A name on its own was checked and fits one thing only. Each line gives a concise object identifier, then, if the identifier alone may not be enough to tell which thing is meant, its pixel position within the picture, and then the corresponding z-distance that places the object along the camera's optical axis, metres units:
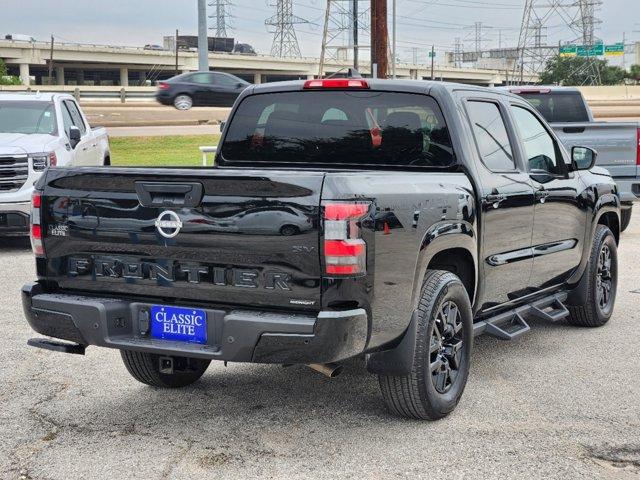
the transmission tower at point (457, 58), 183.94
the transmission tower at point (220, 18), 156.05
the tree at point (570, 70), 104.44
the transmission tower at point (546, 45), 112.30
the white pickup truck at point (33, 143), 12.43
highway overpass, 113.06
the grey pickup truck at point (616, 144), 12.29
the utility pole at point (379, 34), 22.70
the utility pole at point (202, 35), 32.47
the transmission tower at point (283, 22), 157.75
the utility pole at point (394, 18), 58.40
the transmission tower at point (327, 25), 47.25
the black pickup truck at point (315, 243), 4.55
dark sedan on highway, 38.81
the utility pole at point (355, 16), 55.94
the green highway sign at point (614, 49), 162.25
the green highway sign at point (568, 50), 144.00
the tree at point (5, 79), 89.73
